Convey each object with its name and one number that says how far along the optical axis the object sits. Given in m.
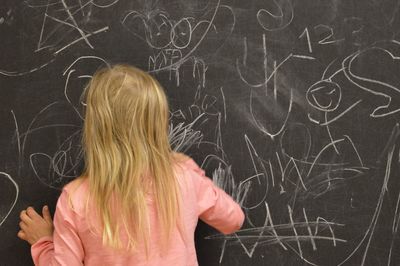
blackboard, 1.84
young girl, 1.56
